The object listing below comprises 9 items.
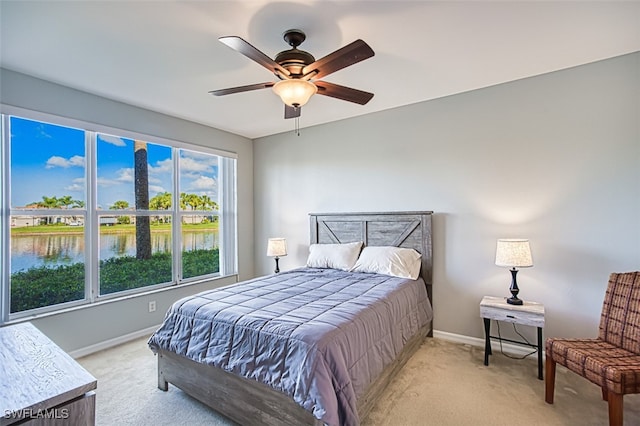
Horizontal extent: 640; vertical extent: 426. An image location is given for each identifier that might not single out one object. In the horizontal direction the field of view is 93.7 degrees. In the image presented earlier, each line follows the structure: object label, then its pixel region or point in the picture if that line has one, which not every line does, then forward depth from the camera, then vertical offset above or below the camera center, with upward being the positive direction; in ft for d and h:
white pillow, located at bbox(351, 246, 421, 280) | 10.92 -1.91
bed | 5.51 -2.93
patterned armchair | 5.69 -3.14
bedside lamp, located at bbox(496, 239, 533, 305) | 8.86 -1.39
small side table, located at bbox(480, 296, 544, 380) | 8.43 -3.06
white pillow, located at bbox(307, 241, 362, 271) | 12.28 -1.84
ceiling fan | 5.90 +3.10
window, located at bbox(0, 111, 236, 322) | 9.37 -0.03
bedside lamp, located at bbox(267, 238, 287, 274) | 14.44 -1.71
